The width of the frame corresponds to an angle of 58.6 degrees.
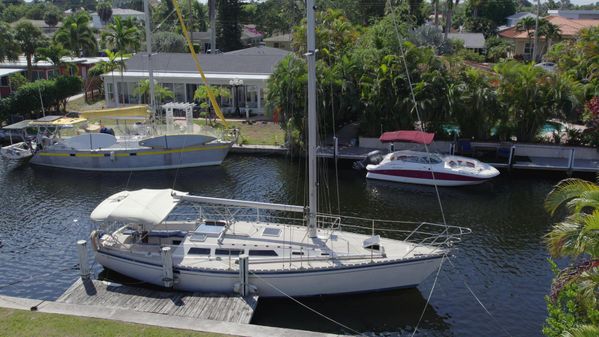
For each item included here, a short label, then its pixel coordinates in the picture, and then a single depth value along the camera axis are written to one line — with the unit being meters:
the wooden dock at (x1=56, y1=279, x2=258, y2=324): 20.02
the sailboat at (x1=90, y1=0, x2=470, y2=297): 21.22
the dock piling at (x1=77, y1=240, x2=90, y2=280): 22.28
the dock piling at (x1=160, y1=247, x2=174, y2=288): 21.39
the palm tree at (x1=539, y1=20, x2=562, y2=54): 79.06
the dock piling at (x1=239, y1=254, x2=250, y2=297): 20.81
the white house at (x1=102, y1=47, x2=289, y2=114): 54.25
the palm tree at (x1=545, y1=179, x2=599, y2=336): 12.66
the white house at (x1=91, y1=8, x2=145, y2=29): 142.95
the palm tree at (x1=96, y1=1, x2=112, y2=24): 131.50
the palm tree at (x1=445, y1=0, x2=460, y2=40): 66.99
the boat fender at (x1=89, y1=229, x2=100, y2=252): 23.39
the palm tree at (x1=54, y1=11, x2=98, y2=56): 60.16
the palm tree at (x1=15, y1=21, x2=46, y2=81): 56.44
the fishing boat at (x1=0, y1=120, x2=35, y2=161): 41.06
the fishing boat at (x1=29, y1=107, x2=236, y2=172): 39.81
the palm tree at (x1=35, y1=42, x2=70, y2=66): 55.99
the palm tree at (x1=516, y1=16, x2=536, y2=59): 82.55
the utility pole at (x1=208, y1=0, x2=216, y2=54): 72.06
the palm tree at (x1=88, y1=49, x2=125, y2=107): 53.38
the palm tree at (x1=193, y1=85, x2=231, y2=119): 49.53
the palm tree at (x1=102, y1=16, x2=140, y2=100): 55.16
